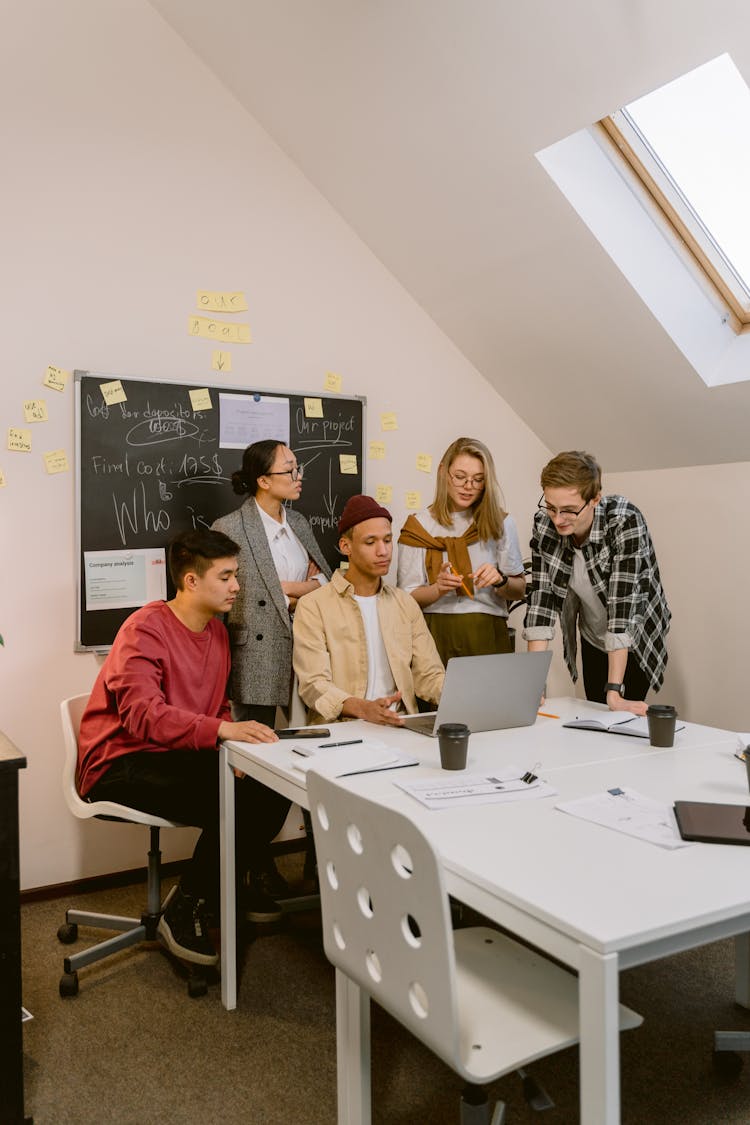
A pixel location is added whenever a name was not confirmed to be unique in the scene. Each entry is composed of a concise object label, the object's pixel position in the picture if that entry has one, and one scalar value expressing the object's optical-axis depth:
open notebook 2.28
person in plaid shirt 2.59
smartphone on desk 2.26
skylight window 2.92
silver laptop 2.14
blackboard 3.06
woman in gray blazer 2.91
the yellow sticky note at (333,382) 3.57
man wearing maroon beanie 2.61
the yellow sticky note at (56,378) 2.98
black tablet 1.44
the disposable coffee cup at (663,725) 2.13
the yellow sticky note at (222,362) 3.32
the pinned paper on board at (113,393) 3.08
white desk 1.13
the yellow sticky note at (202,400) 3.27
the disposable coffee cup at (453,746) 1.91
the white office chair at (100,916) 2.37
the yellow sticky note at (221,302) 3.29
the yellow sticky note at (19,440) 2.93
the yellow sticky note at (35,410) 2.95
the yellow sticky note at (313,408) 3.50
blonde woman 3.03
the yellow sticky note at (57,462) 3.00
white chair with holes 1.24
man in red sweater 2.38
